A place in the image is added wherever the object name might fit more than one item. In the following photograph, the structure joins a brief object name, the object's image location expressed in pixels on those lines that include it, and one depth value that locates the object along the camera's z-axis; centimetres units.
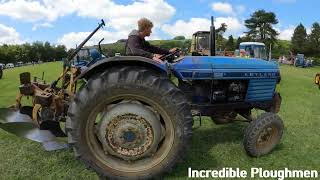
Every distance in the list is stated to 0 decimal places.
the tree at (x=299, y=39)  5367
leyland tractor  304
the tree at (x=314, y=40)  5270
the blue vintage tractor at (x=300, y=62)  2974
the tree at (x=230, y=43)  5251
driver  346
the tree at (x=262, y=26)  6290
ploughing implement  359
